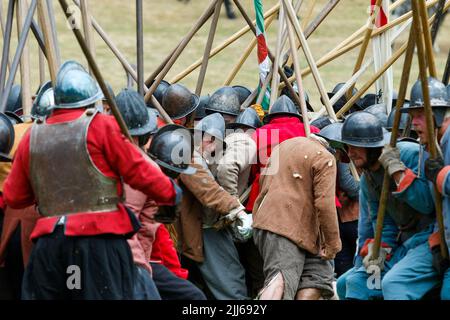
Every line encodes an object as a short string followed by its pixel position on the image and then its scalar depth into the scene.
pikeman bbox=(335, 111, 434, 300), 16.80
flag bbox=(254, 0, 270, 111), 24.14
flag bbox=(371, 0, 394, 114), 25.06
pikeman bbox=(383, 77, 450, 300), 16.67
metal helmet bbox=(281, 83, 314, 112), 24.37
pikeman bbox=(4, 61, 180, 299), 14.72
